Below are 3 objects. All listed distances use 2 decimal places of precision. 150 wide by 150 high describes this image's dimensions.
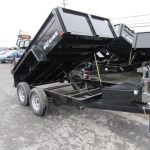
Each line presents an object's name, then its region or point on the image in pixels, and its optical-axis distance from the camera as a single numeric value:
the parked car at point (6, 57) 15.48
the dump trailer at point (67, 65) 2.71
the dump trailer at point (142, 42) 4.56
